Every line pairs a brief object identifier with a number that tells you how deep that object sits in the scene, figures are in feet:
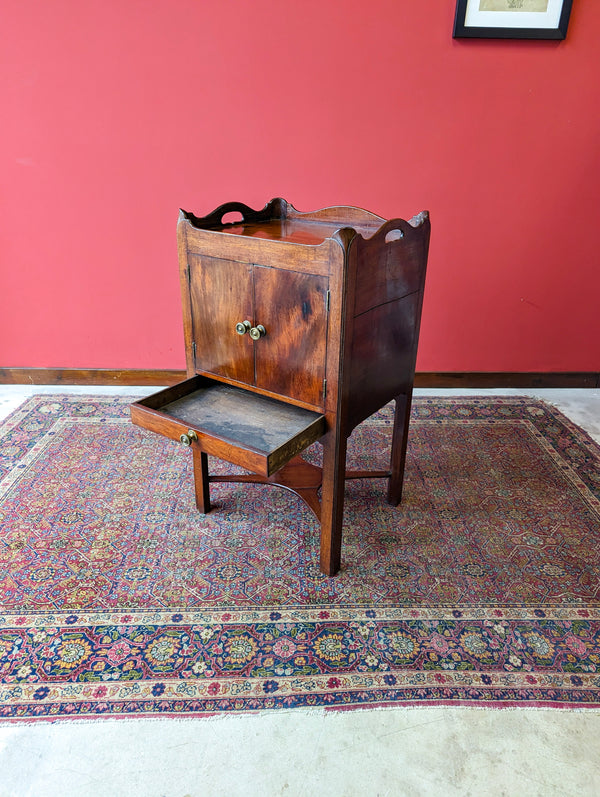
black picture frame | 8.11
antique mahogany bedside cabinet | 4.75
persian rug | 4.69
